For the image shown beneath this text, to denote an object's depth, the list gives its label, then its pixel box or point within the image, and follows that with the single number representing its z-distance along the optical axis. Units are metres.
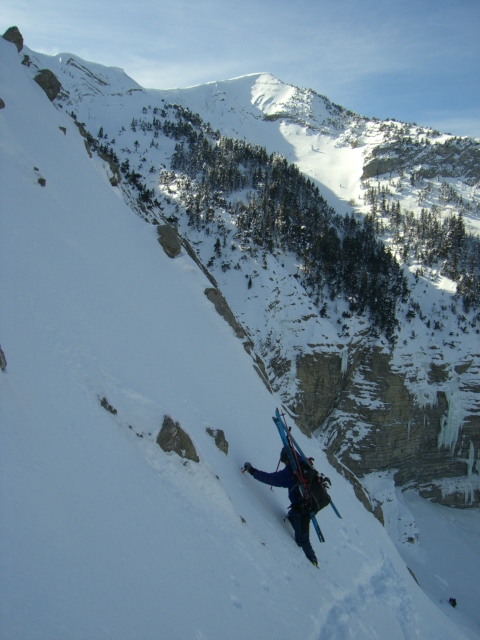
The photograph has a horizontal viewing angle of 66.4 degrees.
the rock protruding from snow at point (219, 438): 8.73
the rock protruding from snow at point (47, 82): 22.72
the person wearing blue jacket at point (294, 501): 7.84
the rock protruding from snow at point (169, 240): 19.08
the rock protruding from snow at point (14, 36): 23.97
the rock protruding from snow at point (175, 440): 6.93
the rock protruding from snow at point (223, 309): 17.72
